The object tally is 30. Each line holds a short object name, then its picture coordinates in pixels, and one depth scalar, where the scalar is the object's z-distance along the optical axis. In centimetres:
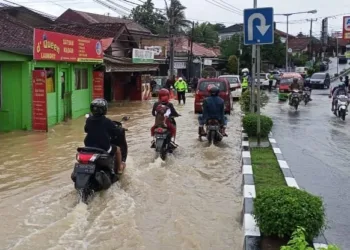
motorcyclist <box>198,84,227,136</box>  1220
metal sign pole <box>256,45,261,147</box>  1059
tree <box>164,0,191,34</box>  3837
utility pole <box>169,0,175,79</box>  3400
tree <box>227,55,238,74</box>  5218
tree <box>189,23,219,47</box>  6559
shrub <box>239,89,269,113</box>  1796
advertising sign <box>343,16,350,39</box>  4080
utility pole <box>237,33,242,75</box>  5294
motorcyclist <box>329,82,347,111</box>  1977
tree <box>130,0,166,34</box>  5900
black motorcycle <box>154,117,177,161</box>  1021
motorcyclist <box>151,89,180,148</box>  1049
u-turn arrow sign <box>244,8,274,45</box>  991
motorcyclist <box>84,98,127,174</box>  741
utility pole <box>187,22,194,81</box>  4448
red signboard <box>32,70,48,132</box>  1481
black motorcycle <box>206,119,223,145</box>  1214
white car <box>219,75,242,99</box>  2814
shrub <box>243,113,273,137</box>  1212
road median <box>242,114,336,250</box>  477
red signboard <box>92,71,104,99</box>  2173
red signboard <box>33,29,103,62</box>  1458
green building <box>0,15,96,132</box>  1487
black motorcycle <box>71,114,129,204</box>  683
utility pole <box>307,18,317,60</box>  8223
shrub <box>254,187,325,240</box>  476
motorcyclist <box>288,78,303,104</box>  2307
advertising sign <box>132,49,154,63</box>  2602
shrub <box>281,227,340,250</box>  339
